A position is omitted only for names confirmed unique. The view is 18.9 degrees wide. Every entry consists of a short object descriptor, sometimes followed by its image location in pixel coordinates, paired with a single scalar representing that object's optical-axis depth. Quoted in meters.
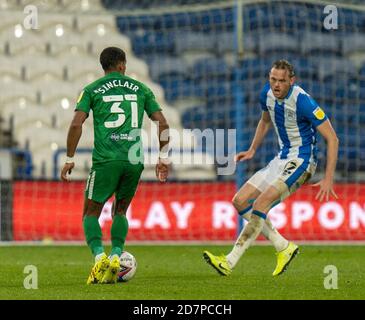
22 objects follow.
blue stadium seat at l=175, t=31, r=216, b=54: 18.92
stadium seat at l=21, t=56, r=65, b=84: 18.52
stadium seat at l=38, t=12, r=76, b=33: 19.11
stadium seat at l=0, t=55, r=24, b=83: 18.23
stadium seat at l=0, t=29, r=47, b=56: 18.59
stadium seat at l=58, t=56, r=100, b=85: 18.61
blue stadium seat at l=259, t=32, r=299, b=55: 18.47
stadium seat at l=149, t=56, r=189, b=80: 18.41
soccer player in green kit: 8.25
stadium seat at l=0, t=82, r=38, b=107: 18.09
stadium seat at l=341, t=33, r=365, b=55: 18.52
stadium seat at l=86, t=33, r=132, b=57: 19.34
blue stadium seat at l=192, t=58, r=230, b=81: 17.95
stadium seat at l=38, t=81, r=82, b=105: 18.09
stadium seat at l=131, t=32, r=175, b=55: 18.88
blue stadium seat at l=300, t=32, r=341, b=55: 18.51
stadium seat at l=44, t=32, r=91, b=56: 19.05
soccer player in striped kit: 8.70
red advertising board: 14.61
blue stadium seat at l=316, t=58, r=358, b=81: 17.52
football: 8.30
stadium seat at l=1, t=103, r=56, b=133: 17.81
